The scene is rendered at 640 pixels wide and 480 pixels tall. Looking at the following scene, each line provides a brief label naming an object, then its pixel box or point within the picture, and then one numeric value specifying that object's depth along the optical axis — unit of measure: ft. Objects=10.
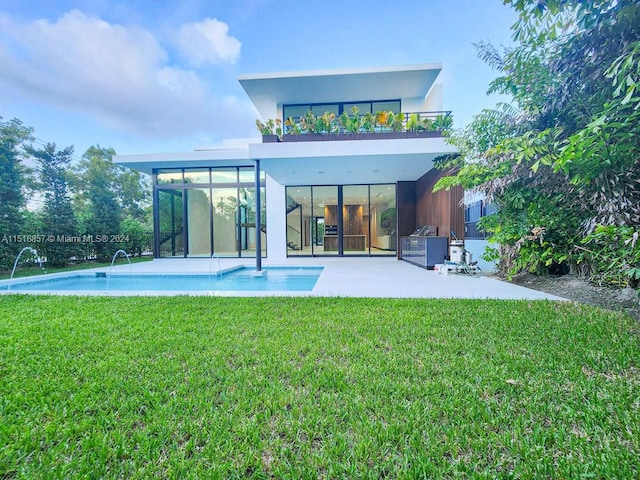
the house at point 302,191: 31.53
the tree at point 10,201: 25.54
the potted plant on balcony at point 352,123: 25.49
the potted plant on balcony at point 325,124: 25.93
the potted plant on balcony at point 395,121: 25.94
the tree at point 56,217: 29.99
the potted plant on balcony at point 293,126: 26.45
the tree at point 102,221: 34.63
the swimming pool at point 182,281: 19.29
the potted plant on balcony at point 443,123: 25.26
